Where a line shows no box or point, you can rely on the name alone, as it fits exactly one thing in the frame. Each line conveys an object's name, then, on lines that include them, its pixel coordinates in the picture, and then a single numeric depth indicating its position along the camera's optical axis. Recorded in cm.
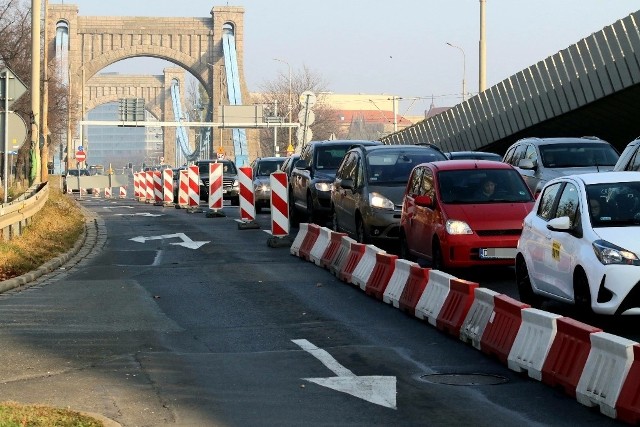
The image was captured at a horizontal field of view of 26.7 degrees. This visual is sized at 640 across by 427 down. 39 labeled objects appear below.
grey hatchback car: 2060
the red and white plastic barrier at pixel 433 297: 1304
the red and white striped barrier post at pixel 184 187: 4253
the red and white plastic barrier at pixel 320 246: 1972
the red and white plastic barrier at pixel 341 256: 1806
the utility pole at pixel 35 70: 3442
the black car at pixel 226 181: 4722
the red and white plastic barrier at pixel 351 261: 1728
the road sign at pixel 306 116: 4523
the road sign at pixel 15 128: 2275
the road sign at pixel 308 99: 4391
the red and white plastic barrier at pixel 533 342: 992
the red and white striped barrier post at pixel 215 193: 3541
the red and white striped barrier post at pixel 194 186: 4194
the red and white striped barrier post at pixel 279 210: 2348
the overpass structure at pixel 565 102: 3591
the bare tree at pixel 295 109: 11731
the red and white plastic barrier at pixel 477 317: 1156
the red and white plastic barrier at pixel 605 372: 852
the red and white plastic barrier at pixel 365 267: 1637
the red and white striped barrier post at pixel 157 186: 5357
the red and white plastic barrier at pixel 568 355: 926
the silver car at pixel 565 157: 2439
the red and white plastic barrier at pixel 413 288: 1389
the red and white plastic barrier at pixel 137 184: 6429
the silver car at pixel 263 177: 3638
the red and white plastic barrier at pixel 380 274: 1547
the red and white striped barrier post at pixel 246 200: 2864
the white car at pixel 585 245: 1201
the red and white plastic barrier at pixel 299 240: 2155
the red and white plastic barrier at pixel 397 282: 1464
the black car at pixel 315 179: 2611
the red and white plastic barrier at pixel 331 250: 1895
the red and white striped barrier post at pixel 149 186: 5769
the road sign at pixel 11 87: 2289
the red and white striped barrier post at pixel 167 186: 4919
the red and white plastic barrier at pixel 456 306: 1225
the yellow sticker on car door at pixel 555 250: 1319
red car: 1667
